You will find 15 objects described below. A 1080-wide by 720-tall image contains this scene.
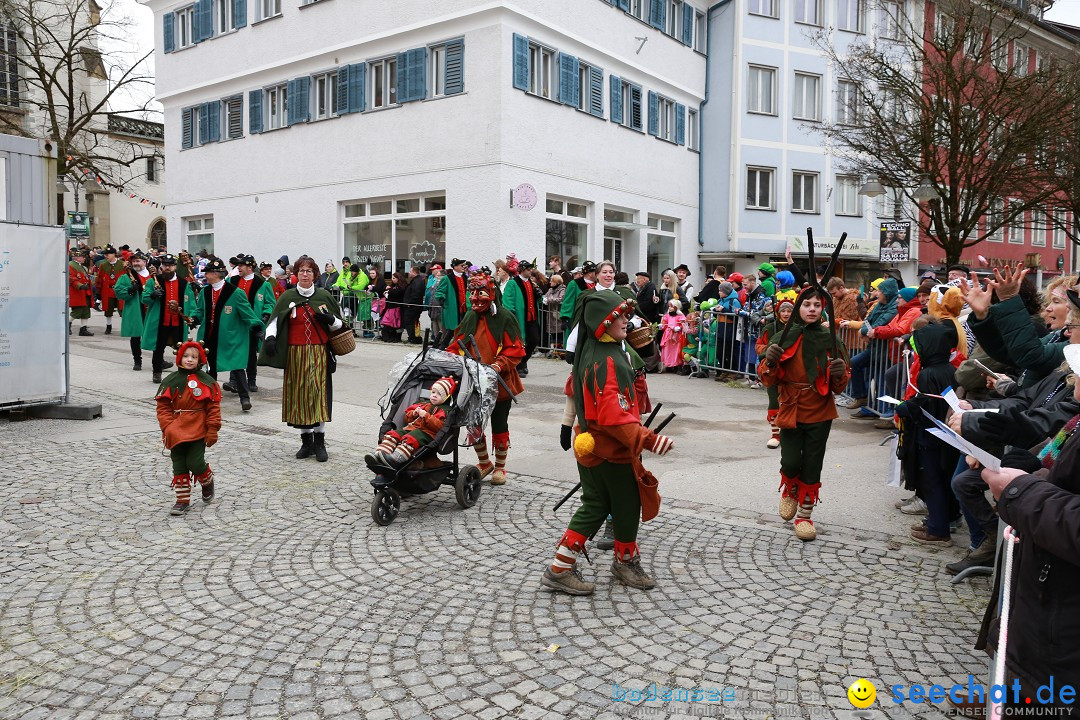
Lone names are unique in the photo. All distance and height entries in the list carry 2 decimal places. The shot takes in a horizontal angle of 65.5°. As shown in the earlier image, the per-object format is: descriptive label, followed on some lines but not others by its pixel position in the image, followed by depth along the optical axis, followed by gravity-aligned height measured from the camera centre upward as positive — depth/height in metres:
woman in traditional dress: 8.09 -0.38
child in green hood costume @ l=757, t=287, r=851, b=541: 5.89 -0.60
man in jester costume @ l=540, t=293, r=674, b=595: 4.60 -0.77
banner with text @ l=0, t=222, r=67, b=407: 9.80 -0.07
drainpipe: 27.28 +5.09
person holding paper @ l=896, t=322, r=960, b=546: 5.60 -0.88
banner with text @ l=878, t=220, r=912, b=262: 14.72 +1.25
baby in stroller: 6.15 -0.91
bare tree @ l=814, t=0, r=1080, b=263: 16.52 +3.91
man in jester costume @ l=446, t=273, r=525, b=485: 7.30 -0.30
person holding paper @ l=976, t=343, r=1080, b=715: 2.34 -0.76
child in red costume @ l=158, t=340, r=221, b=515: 6.37 -0.83
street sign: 30.78 +3.13
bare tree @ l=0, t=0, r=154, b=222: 27.03 +8.91
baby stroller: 6.20 -0.86
